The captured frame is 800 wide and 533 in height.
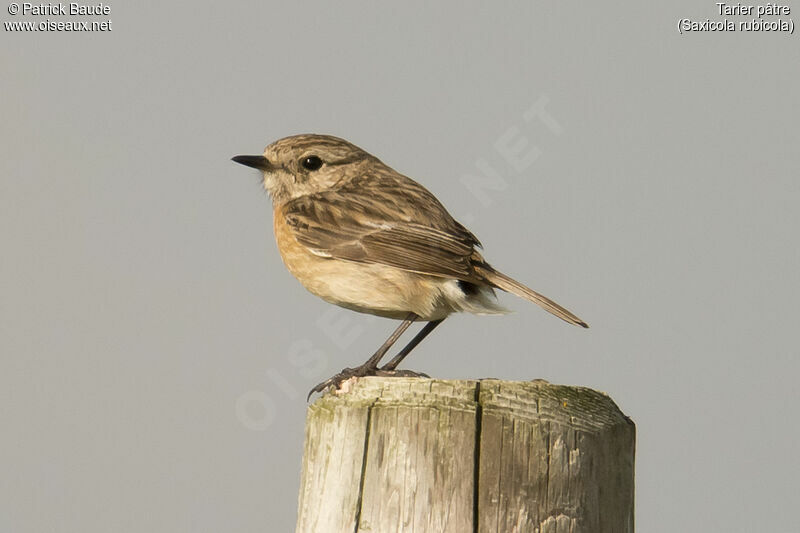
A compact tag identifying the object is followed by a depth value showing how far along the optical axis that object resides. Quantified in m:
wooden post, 7.37
